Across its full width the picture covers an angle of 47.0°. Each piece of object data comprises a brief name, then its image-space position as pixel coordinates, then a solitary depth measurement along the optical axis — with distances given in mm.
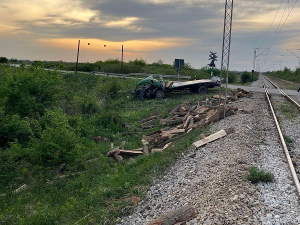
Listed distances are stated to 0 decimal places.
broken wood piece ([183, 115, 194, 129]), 14930
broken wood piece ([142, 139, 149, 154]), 12334
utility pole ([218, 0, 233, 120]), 14375
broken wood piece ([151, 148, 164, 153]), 11773
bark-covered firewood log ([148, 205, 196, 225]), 5758
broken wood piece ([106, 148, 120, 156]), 12316
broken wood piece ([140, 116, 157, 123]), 18703
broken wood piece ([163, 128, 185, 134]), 14188
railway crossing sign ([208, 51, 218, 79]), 22850
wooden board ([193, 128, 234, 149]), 10807
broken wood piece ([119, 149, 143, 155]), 12227
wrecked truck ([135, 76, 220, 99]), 24314
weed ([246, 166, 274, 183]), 7254
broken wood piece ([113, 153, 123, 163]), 11734
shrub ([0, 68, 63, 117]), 15352
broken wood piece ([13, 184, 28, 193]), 9731
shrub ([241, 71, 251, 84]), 67412
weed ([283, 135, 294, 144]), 11431
